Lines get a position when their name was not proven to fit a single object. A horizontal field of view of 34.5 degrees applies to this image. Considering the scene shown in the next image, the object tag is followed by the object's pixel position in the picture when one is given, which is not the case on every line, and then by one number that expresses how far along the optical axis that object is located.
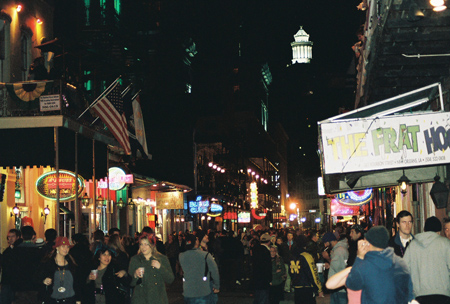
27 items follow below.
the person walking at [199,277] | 12.28
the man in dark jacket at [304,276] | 14.20
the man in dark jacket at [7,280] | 12.55
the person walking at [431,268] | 9.01
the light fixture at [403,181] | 13.11
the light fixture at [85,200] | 27.51
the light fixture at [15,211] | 20.67
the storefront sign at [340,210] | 37.52
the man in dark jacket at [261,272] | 15.59
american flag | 19.77
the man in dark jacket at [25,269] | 12.56
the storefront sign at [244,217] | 61.55
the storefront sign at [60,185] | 18.19
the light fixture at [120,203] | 31.87
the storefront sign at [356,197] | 25.09
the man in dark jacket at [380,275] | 6.95
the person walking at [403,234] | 10.44
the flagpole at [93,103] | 19.53
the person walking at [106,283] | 11.87
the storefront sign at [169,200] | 39.77
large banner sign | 11.01
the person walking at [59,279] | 11.21
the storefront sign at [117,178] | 27.25
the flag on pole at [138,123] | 24.27
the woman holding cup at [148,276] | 11.34
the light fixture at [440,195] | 12.80
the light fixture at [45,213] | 23.56
